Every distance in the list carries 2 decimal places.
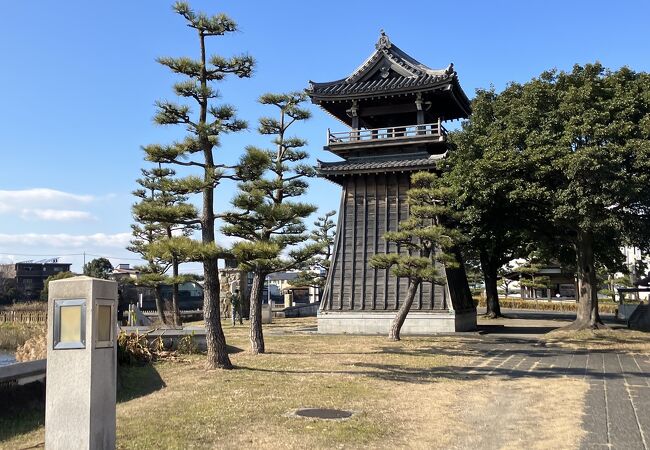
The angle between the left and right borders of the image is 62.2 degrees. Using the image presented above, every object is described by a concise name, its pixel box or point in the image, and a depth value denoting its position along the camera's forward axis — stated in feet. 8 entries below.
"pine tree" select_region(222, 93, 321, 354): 41.14
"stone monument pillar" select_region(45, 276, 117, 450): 19.24
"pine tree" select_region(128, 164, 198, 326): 37.29
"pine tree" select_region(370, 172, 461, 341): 63.00
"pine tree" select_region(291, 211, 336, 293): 108.22
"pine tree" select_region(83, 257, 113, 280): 208.54
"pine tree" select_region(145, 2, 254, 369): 41.01
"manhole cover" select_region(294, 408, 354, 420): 27.30
